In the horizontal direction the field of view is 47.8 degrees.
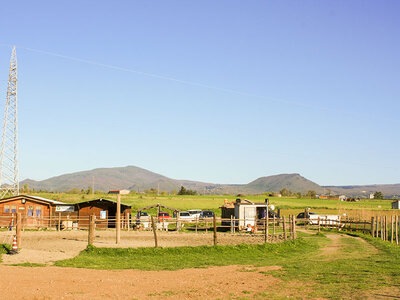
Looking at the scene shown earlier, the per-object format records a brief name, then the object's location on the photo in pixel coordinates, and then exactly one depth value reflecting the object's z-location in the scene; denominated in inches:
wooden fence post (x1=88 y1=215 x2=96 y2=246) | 900.0
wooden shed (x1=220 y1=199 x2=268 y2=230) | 1691.7
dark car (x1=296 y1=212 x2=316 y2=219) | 2189.5
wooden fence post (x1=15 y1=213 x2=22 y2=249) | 854.5
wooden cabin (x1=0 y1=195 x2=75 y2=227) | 1684.3
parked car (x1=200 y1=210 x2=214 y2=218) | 2020.2
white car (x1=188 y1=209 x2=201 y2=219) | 2018.2
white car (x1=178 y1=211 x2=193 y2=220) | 1936.0
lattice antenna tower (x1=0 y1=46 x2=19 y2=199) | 2092.8
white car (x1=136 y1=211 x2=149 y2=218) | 1909.2
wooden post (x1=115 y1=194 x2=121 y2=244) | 1031.4
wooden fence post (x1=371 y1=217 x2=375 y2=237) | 1397.5
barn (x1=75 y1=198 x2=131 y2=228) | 1729.8
